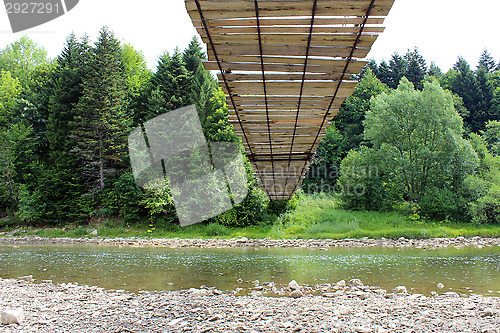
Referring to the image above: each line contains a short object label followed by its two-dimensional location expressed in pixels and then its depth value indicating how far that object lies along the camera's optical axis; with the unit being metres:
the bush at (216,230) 20.97
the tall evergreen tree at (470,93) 39.25
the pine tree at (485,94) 38.91
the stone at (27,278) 8.97
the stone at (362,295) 6.70
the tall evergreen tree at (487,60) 47.28
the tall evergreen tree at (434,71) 45.91
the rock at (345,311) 5.58
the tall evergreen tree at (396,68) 45.38
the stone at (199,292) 7.27
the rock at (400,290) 7.20
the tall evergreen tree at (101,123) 24.91
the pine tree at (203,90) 26.75
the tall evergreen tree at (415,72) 45.06
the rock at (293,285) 7.63
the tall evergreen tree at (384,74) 46.69
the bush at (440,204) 22.03
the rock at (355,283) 7.87
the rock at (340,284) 7.81
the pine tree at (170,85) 26.92
